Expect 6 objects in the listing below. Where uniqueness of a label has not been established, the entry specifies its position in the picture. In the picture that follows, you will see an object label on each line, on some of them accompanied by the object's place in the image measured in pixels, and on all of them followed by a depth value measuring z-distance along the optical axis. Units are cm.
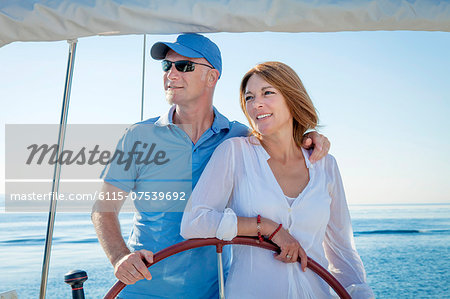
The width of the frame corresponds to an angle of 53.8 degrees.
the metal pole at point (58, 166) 176
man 166
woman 145
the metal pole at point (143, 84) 208
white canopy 153
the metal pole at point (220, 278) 146
